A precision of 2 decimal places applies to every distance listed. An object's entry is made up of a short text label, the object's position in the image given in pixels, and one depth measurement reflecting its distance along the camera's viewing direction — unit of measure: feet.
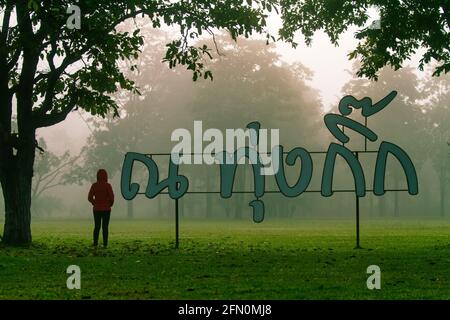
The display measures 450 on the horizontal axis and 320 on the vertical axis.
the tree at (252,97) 236.63
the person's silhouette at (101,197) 73.26
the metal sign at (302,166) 68.74
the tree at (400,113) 256.73
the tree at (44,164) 270.46
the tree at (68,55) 76.28
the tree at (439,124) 260.21
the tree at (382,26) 76.07
